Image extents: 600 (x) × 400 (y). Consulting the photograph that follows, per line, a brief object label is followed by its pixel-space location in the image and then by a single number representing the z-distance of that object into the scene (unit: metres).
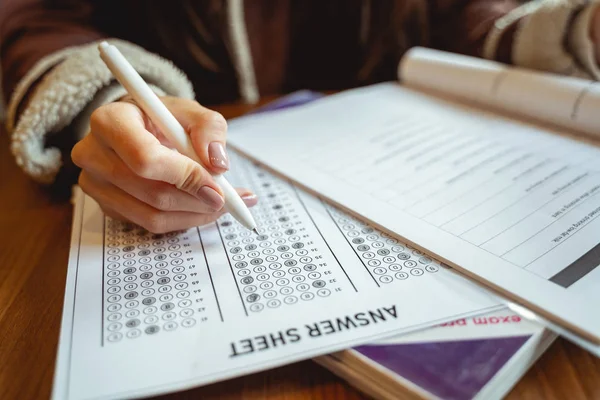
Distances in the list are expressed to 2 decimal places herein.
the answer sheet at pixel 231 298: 0.24
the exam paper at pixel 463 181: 0.28
